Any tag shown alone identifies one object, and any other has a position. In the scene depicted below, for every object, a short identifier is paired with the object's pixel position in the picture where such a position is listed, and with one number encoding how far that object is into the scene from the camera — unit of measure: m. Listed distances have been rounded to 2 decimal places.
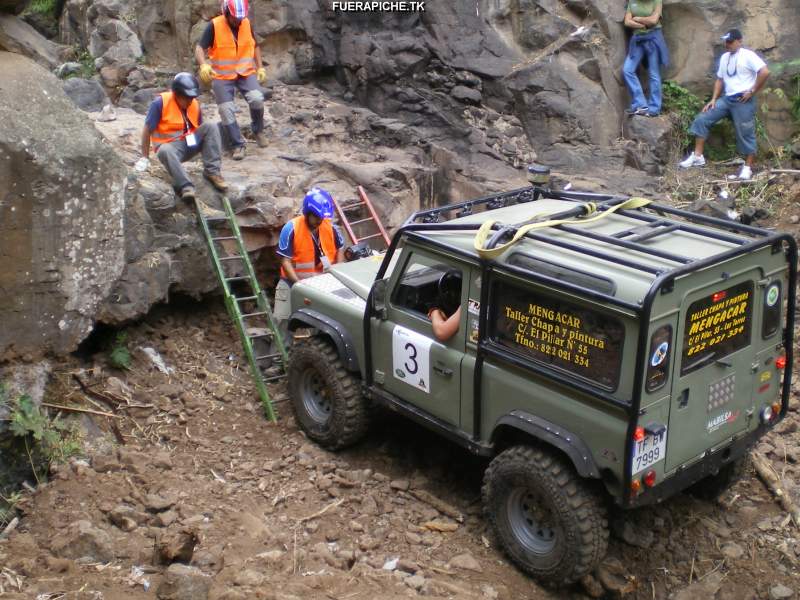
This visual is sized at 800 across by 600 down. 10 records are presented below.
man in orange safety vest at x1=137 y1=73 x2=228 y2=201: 8.31
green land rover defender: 4.96
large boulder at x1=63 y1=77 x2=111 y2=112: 10.71
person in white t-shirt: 10.92
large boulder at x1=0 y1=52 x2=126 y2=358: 6.29
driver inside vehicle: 5.84
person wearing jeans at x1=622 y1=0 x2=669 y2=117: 11.93
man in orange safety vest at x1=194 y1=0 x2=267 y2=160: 9.69
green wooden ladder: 7.80
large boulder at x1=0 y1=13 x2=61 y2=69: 6.67
